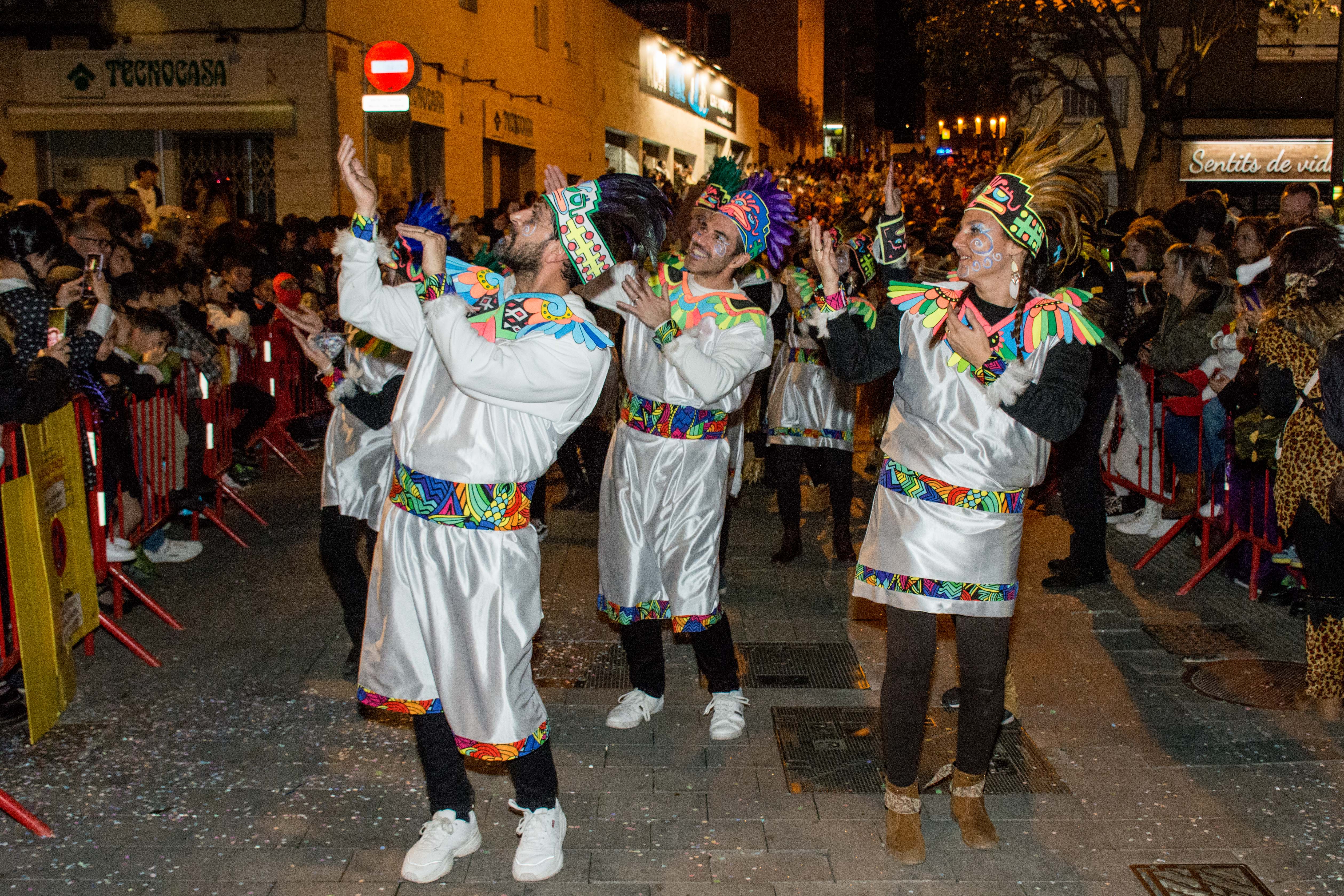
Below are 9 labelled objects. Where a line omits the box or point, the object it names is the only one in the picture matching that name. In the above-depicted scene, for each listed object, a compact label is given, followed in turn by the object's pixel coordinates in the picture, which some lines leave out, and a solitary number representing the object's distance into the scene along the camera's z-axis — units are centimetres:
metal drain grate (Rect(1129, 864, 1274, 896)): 351
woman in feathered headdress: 355
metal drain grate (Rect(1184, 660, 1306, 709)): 503
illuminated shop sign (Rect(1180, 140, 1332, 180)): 2756
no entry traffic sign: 1355
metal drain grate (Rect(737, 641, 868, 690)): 528
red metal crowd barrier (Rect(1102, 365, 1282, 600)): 636
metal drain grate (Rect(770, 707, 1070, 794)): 423
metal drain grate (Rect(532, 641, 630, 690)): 525
